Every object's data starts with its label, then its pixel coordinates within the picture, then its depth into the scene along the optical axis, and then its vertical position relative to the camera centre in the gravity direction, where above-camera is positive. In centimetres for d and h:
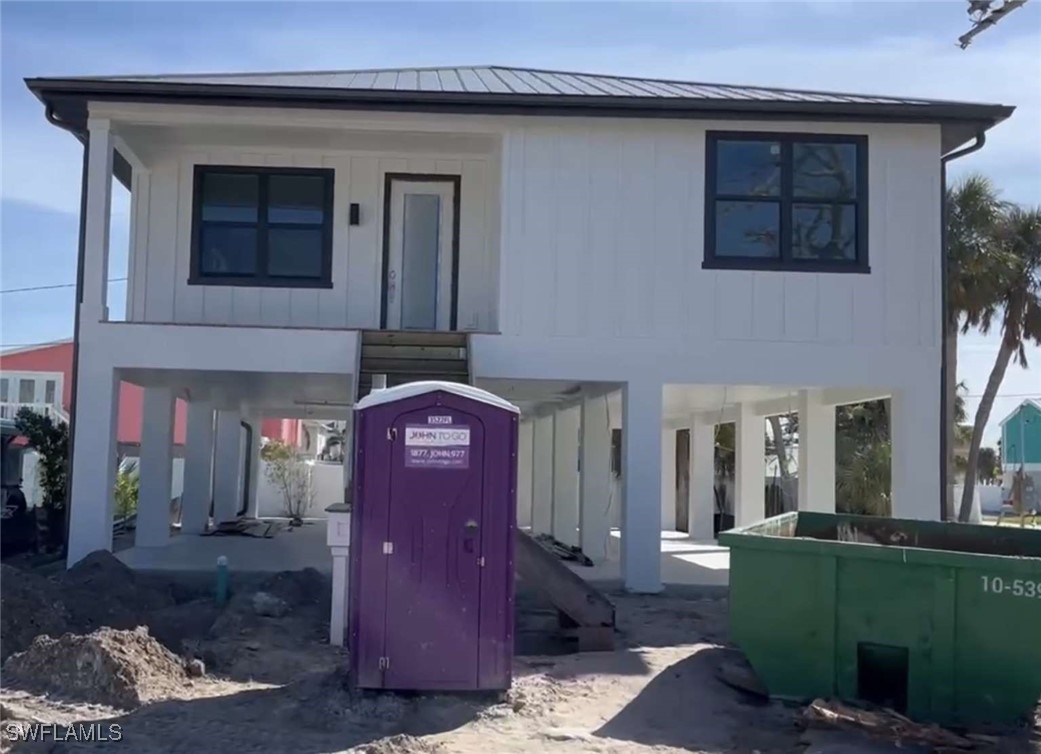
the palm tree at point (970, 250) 2528 +494
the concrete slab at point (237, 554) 1400 -131
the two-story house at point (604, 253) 1328 +255
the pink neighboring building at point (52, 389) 3488 +212
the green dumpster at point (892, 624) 720 -100
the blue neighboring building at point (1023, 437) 5491 +183
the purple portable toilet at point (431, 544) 771 -55
